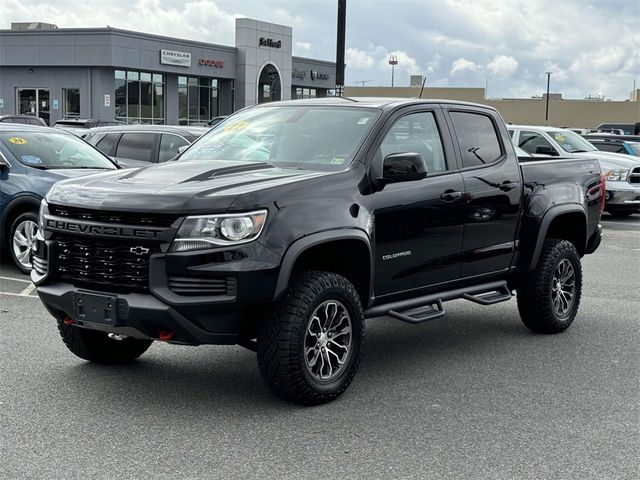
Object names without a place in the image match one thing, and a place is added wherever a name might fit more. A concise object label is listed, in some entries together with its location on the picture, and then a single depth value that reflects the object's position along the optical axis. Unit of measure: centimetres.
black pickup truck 503
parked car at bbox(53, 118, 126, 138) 2706
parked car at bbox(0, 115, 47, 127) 2592
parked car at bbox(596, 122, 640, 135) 4575
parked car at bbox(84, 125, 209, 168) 1406
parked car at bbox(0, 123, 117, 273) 1004
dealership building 4412
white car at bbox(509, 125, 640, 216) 1783
